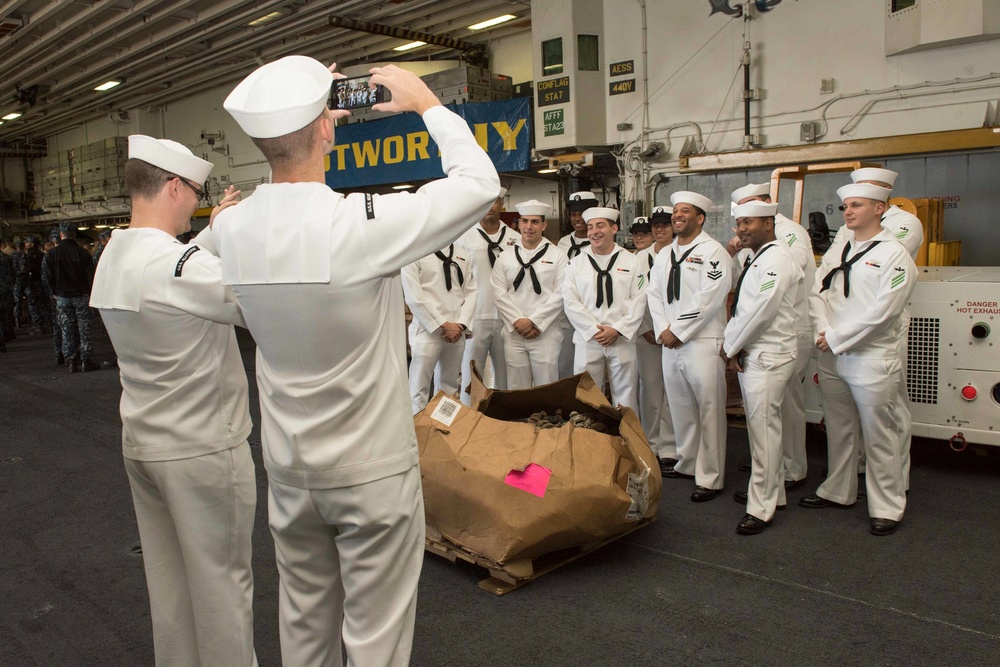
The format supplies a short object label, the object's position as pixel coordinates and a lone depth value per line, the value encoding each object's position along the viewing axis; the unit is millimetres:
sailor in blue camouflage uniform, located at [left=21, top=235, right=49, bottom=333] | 14172
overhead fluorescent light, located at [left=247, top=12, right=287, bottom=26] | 12446
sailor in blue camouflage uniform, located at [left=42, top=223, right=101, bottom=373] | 9883
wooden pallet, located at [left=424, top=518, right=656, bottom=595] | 3467
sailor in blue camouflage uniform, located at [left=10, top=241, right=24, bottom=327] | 14688
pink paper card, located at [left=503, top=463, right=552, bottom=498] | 3457
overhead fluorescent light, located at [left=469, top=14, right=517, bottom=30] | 11922
